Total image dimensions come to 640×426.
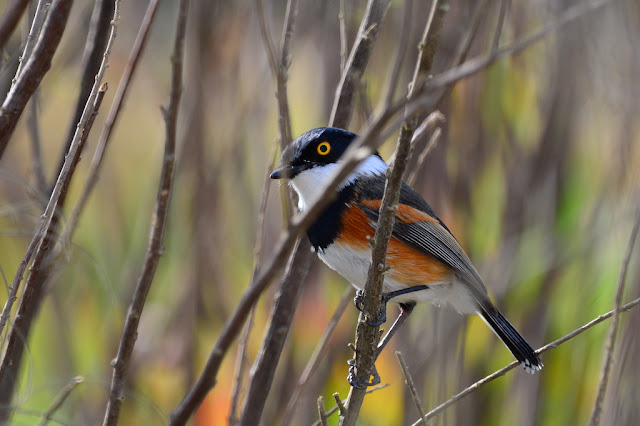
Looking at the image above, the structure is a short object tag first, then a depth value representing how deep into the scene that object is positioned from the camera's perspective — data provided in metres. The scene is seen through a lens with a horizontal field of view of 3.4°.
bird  4.02
